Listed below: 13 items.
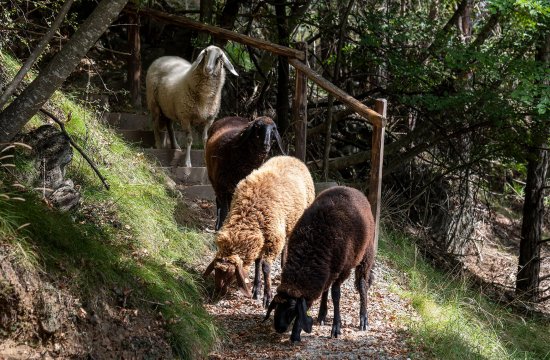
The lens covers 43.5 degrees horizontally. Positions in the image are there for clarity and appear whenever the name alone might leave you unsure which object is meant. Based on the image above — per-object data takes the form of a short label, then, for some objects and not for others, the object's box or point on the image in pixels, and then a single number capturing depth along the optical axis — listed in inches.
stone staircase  378.0
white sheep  372.8
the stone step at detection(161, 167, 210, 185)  382.1
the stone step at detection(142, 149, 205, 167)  389.7
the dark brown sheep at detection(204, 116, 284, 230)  311.3
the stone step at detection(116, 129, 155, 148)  409.8
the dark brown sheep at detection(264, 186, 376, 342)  233.8
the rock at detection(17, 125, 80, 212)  234.1
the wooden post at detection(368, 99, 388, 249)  304.8
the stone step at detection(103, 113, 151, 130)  409.4
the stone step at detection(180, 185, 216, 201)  373.7
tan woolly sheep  254.8
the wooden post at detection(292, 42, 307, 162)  345.1
